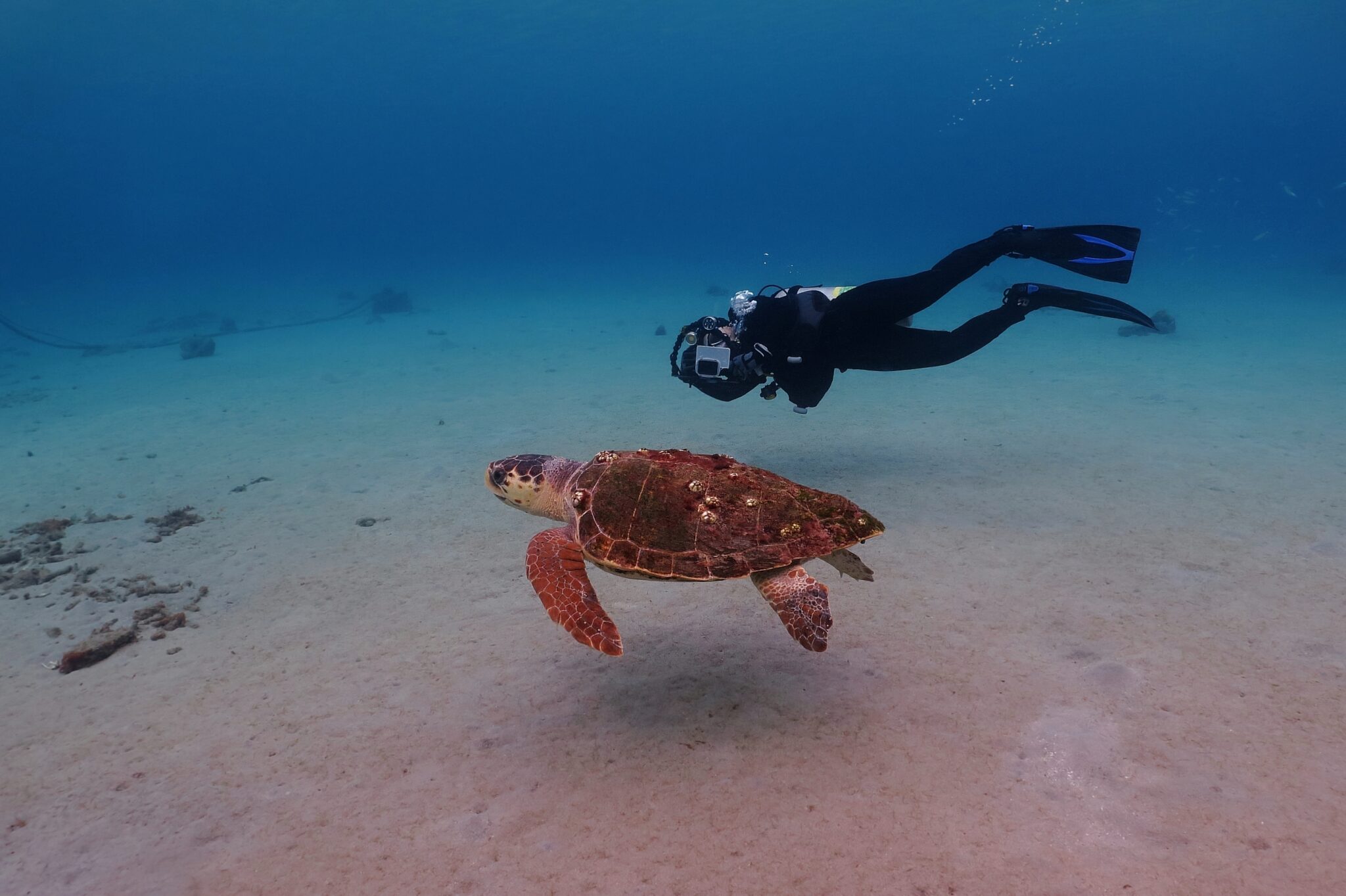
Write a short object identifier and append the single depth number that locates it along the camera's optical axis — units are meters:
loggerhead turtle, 3.23
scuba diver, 6.71
